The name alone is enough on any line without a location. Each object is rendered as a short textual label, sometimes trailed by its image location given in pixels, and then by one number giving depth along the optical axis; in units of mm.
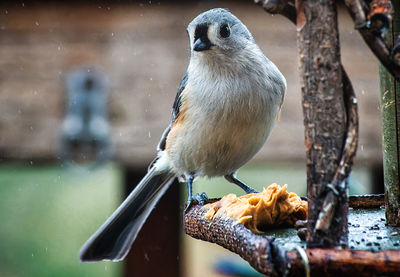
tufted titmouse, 2283
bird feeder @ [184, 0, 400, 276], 2182
